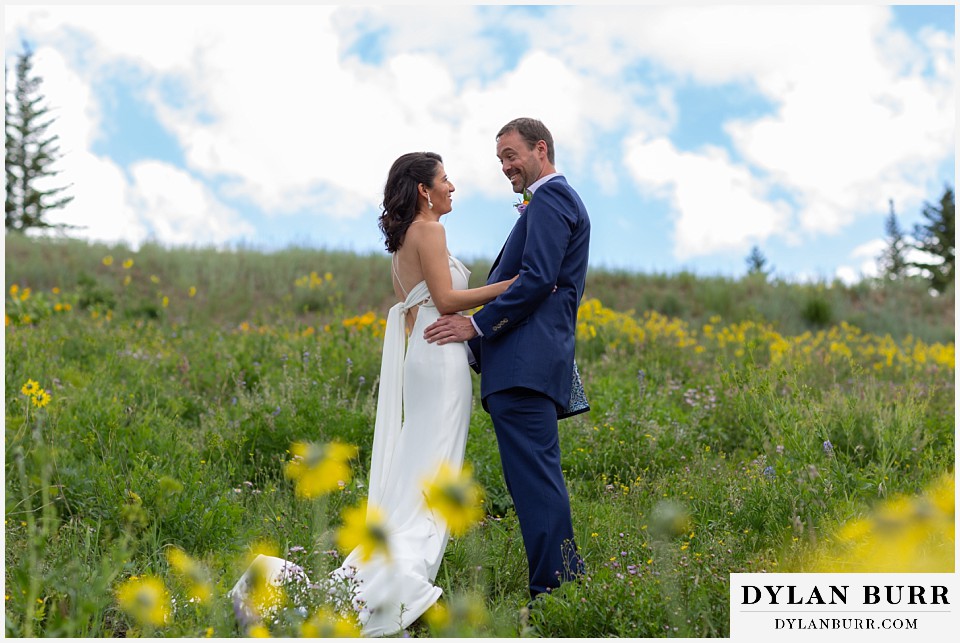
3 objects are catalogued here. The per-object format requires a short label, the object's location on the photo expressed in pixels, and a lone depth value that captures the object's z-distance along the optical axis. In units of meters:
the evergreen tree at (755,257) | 52.55
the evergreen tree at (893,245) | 50.35
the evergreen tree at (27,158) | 36.56
